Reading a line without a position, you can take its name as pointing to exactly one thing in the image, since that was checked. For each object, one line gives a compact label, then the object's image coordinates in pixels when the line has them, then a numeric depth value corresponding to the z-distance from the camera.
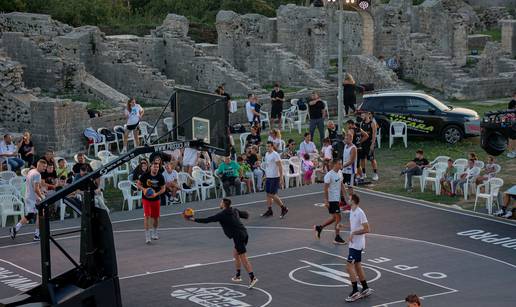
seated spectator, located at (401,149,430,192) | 29.44
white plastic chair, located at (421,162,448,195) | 29.09
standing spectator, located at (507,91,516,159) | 32.94
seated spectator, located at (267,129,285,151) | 31.23
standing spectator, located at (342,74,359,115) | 39.00
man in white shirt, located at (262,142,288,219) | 26.81
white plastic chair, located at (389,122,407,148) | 34.91
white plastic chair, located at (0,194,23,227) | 26.23
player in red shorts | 24.30
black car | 35.12
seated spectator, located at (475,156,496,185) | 28.14
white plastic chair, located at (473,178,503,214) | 26.95
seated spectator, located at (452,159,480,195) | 28.44
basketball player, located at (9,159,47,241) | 24.70
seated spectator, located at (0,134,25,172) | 29.64
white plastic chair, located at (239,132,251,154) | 33.97
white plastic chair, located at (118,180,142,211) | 27.77
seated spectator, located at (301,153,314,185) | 30.39
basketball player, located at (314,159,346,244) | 24.48
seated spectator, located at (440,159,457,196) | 28.88
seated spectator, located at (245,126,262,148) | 31.58
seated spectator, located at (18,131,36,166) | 30.50
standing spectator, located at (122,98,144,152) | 33.28
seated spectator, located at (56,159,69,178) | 27.31
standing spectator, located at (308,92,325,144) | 34.19
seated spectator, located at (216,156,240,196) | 28.84
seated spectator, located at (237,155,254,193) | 29.48
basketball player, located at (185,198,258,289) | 21.42
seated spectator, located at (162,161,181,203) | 28.12
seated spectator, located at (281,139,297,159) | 30.97
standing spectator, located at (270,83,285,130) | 36.94
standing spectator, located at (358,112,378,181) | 30.39
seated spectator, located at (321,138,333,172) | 29.56
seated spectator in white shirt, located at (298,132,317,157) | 30.97
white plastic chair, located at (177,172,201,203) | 28.69
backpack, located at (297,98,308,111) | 38.81
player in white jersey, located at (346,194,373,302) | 20.58
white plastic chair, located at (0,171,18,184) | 28.10
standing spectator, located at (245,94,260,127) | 35.72
